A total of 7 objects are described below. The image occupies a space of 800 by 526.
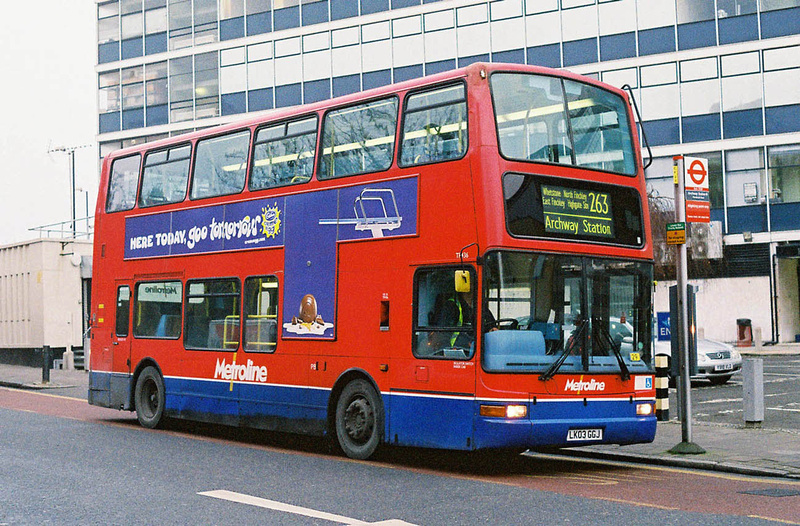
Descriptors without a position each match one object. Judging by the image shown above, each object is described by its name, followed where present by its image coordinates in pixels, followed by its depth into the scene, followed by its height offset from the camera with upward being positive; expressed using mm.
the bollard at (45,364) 27275 -709
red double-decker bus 10977 +706
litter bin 39500 -259
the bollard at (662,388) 15461 -893
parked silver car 21891 -704
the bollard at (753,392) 14695 -931
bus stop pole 12297 +0
